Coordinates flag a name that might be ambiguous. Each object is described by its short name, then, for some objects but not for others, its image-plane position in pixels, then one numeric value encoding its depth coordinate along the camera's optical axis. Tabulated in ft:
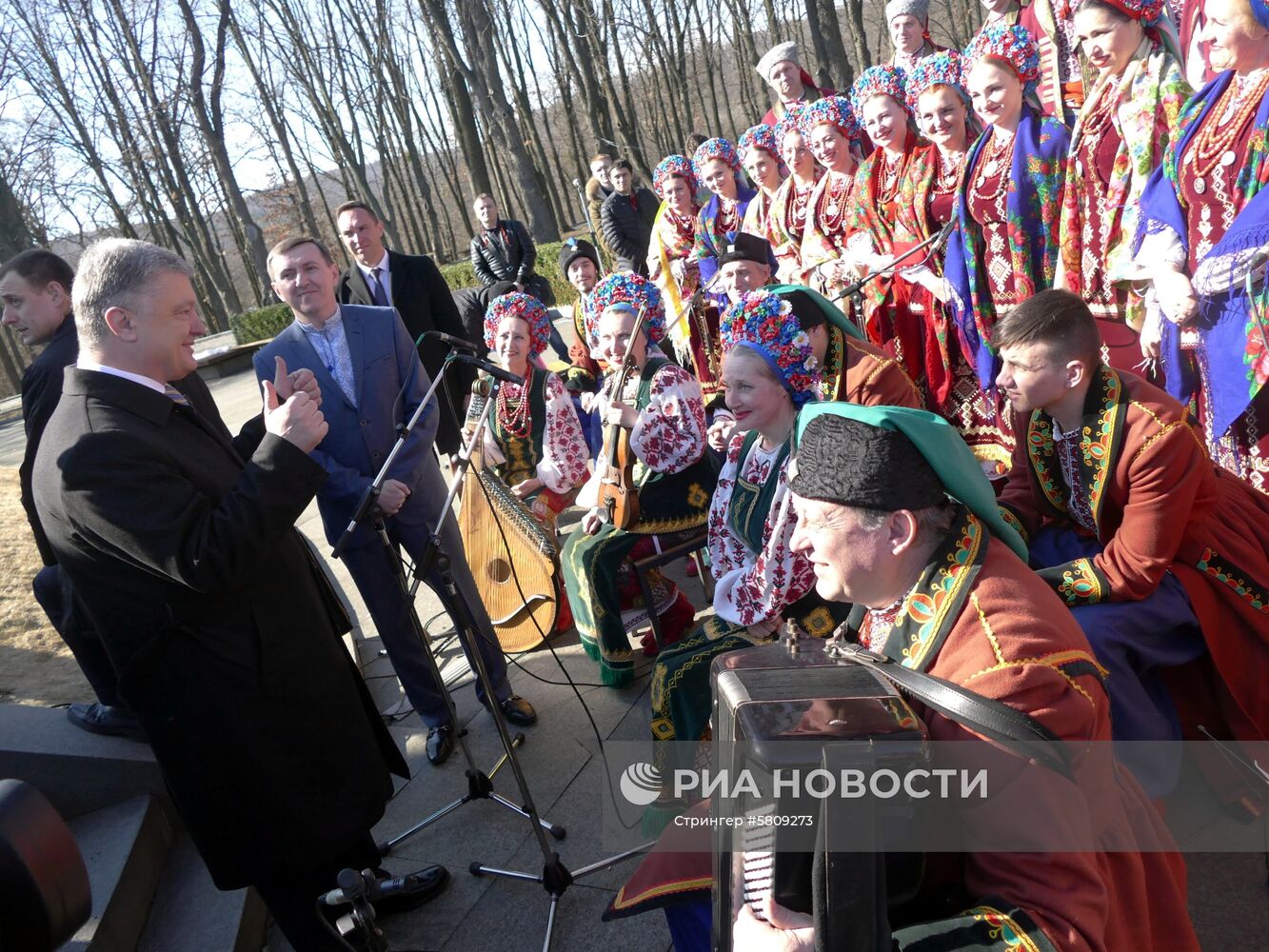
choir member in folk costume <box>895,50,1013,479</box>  13.41
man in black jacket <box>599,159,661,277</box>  26.66
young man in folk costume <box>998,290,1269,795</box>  7.54
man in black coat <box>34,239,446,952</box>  6.66
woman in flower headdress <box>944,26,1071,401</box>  12.30
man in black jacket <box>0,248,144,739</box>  10.55
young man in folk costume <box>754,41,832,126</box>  22.47
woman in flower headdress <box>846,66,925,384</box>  14.70
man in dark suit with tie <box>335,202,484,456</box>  16.39
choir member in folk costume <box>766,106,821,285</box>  17.35
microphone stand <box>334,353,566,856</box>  8.19
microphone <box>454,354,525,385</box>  8.66
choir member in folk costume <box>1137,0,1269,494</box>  8.99
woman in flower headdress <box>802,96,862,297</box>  16.02
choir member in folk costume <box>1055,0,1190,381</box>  10.71
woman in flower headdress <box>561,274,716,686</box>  11.99
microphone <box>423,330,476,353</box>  8.82
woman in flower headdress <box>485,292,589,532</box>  14.48
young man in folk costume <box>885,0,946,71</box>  22.13
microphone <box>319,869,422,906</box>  6.28
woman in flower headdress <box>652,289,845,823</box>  8.62
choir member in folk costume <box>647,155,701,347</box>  20.24
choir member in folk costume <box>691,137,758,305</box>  19.94
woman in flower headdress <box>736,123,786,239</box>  19.12
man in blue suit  10.69
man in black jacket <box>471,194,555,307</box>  26.27
